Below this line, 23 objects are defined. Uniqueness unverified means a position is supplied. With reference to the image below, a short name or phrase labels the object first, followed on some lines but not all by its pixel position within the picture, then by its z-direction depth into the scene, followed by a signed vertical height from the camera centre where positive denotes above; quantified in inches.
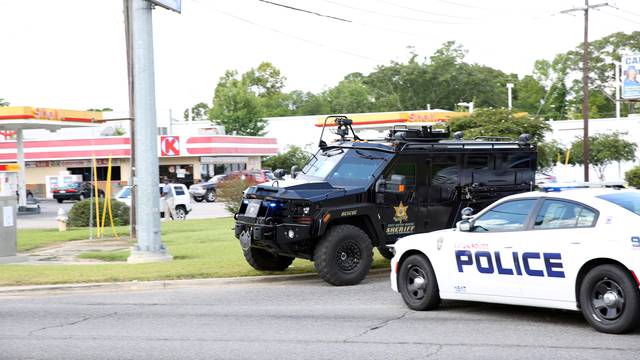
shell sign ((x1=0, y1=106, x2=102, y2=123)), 1676.9 +105.8
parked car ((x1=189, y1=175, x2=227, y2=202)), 2052.2 -77.1
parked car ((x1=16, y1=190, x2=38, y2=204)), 1922.0 -88.0
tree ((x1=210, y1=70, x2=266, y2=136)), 3088.1 +187.2
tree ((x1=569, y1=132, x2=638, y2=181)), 2005.4 +11.5
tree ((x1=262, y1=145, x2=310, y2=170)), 2738.7 +1.7
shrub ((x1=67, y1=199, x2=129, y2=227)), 1146.7 -73.5
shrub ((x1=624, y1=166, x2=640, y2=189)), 1619.1 -46.6
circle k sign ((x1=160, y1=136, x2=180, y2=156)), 2362.2 +47.1
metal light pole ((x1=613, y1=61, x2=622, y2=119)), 3248.0 +342.4
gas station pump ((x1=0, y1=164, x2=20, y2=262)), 689.6 -53.1
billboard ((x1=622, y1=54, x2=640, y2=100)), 2348.7 +221.9
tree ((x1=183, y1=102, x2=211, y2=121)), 5285.4 +335.9
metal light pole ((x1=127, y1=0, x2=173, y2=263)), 658.2 +16.2
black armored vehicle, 509.4 -25.1
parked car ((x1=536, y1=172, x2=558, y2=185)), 1437.7 -38.7
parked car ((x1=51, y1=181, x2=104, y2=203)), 2145.7 -77.2
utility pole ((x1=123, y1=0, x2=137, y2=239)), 918.4 +88.8
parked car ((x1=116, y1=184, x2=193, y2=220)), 1312.7 -60.4
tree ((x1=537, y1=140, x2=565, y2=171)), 1091.3 +1.8
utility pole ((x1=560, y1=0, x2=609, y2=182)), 1553.9 +165.5
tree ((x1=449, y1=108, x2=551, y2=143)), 992.9 +40.0
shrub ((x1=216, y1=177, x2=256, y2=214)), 1197.1 -47.3
